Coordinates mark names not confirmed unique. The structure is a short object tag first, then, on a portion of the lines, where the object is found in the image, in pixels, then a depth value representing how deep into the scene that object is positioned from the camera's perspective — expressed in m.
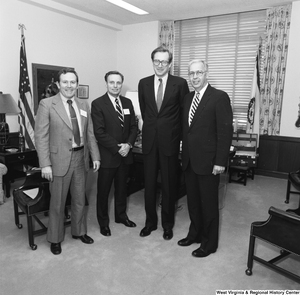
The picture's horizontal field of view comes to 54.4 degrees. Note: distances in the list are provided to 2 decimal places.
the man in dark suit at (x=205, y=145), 2.30
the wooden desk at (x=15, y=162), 4.03
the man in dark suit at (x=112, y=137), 2.77
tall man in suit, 2.66
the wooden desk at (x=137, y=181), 4.12
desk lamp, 4.02
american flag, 4.37
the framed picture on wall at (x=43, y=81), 4.94
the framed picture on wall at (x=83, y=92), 5.83
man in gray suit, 2.39
